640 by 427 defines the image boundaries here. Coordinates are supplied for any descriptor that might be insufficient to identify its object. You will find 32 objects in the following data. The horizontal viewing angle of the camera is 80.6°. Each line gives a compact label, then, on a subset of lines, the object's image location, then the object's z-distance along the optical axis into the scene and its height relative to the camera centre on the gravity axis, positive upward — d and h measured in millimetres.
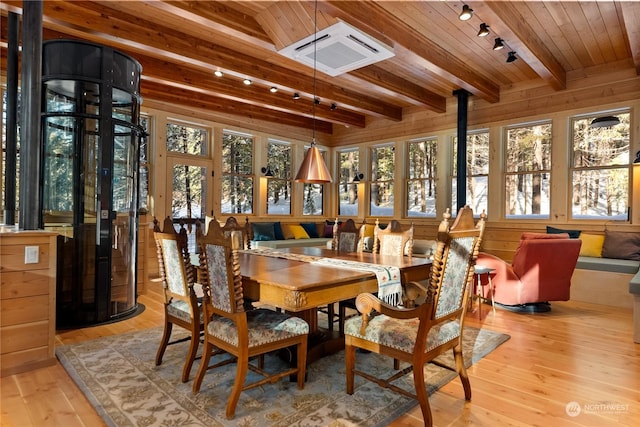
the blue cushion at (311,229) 7855 -312
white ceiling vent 3395 +1597
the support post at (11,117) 3428 +912
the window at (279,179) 7859 +731
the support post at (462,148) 6207 +1114
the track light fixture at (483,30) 3795 +1880
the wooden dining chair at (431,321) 1882 -604
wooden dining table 1958 -374
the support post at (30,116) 2693 +687
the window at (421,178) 7176 +725
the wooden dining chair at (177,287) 2363 -485
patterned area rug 1957 -1063
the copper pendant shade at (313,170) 3279 +392
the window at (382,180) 7848 +737
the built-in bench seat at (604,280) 4387 -768
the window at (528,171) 5871 +731
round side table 4066 -703
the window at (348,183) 8463 +713
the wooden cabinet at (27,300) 2500 -607
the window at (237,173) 7148 +779
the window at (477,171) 6512 +787
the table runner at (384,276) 2375 -389
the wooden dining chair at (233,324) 1980 -633
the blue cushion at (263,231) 6994 -326
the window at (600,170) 5234 +672
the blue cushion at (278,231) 7284 -334
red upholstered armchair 3870 -595
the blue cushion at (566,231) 5309 -213
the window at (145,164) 5973 +774
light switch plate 2586 -295
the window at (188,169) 6414 +775
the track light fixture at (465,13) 3389 +1836
